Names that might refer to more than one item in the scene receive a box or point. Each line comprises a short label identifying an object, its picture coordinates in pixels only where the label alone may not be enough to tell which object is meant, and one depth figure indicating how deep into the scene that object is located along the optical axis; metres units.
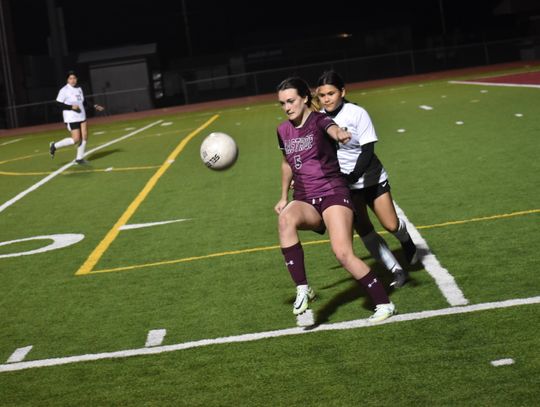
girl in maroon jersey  6.56
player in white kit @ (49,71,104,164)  20.16
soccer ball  7.62
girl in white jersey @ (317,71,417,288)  7.03
